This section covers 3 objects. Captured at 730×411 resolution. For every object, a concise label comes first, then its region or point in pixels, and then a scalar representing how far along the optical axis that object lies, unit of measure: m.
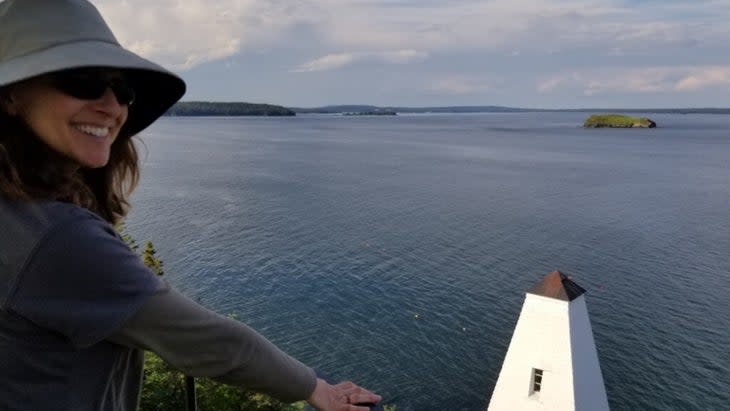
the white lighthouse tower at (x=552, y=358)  12.70
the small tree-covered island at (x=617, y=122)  177.25
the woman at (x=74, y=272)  1.15
